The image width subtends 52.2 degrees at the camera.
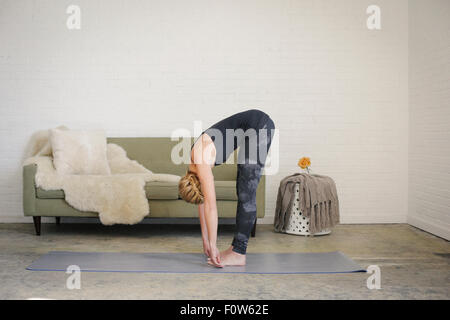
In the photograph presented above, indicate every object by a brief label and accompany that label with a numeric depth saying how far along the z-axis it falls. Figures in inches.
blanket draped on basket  166.1
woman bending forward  113.2
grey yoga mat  115.1
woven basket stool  167.3
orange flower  175.0
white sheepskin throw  156.2
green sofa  158.7
